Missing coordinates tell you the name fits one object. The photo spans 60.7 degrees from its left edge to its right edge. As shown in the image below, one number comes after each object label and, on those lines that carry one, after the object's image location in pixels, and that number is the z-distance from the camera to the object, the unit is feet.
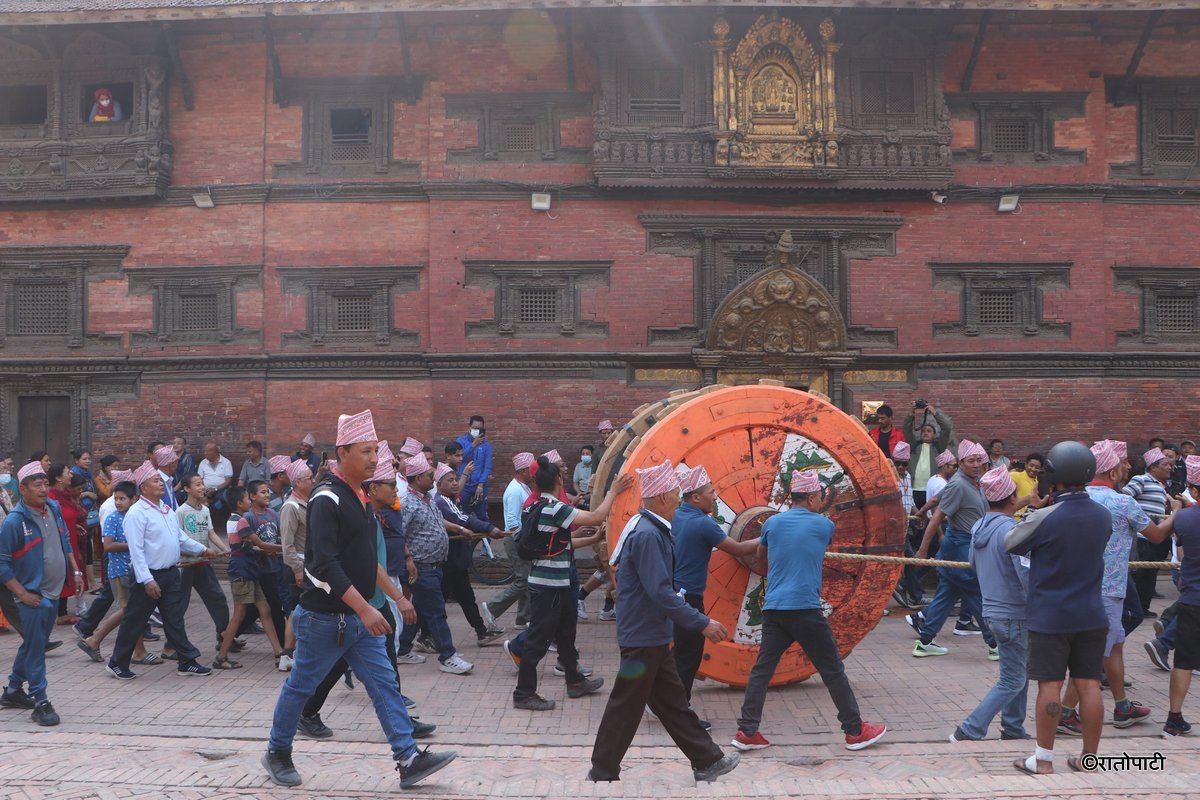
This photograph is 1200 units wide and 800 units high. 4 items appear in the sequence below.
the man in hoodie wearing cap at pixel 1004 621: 22.11
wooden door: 56.13
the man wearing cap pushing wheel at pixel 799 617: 21.95
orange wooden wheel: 25.17
